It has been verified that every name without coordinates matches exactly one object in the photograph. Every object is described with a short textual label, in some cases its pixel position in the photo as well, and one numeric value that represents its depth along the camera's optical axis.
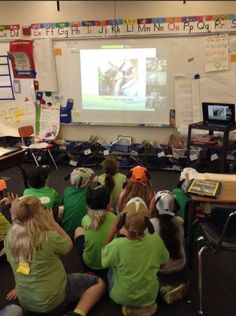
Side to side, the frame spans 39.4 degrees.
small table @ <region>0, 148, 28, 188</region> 3.30
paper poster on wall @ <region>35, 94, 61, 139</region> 5.29
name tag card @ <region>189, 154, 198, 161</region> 4.57
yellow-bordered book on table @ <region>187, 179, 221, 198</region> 2.06
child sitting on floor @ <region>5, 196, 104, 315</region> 1.71
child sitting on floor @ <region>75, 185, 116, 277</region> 2.12
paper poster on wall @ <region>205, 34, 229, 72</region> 4.34
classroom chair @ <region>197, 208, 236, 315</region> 1.80
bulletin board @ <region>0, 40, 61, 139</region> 5.27
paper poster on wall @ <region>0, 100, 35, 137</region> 5.42
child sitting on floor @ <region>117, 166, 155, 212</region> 2.49
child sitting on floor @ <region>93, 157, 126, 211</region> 2.78
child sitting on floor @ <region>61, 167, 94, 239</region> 2.61
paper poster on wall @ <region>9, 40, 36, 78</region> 5.13
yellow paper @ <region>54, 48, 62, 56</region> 5.04
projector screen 4.73
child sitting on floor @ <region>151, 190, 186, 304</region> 2.13
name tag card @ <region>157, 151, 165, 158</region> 4.75
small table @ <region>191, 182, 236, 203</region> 2.04
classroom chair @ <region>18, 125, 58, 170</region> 4.79
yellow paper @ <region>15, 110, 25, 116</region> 5.44
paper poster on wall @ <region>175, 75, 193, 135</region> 4.65
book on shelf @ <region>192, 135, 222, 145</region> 4.12
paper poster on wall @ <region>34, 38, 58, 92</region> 5.05
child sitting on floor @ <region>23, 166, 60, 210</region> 2.64
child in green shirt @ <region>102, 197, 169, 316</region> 1.74
